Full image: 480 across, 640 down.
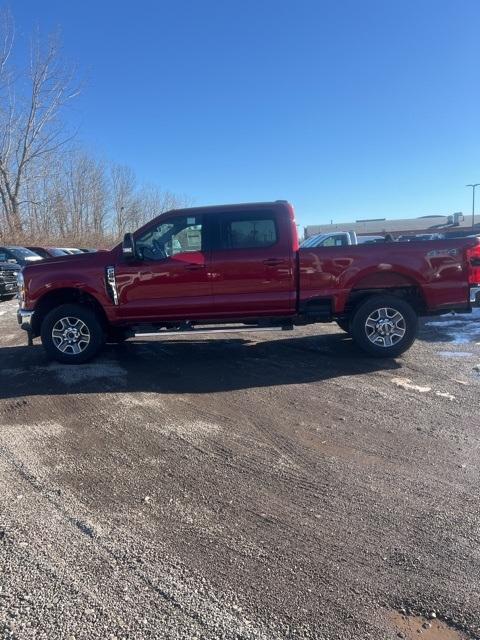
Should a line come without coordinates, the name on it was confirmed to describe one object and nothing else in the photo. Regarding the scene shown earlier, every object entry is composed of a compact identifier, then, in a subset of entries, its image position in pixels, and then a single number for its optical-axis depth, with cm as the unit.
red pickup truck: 683
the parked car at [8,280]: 1418
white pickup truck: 1448
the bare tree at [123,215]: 5819
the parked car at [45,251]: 2130
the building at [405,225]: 6588
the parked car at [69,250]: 2320
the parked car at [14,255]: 1783
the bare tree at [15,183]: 3472
